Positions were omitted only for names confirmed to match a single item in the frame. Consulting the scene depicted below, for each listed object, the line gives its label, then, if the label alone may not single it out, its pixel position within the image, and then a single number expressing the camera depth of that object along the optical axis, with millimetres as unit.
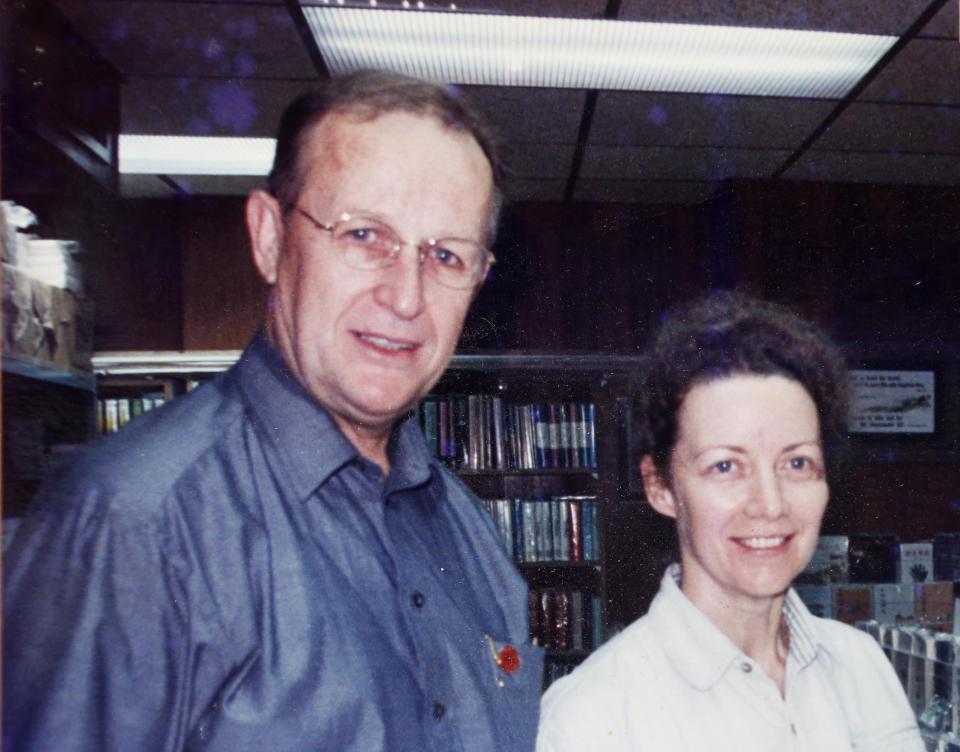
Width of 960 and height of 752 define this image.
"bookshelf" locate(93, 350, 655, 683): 3244
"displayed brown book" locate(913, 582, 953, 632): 1953
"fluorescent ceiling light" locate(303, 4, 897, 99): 2379
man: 694
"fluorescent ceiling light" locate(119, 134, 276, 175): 3207
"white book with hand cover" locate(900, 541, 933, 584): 3170
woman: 1058
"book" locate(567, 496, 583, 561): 3264
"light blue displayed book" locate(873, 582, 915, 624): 2477
